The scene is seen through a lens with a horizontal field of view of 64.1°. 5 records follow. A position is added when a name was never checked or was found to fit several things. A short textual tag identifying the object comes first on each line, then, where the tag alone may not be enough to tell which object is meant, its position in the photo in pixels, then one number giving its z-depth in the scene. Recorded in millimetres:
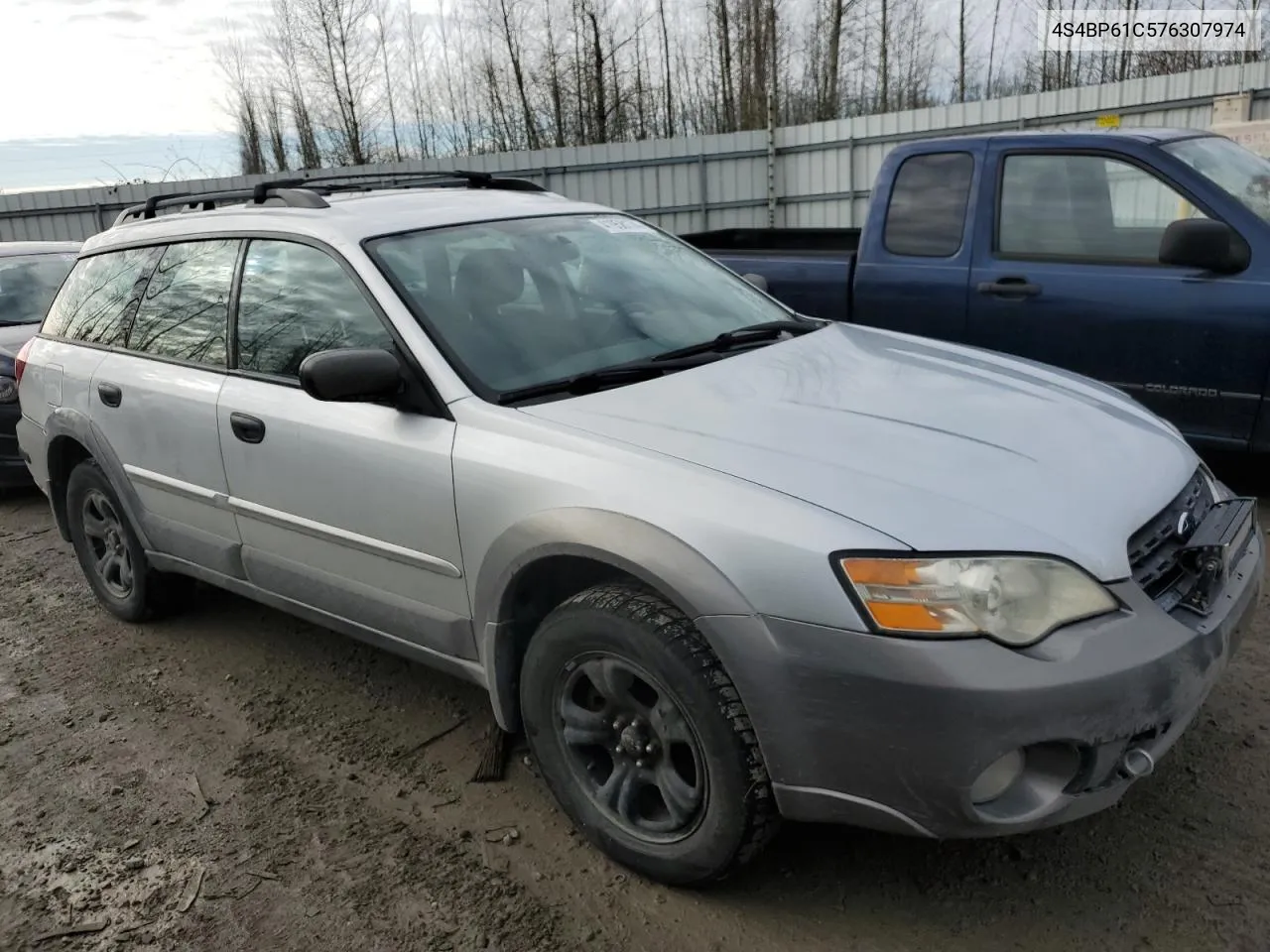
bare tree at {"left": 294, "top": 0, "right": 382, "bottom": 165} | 23625
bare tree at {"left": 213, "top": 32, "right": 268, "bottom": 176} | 25312
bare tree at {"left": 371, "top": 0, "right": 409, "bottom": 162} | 23531
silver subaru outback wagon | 2043
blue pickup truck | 4539
